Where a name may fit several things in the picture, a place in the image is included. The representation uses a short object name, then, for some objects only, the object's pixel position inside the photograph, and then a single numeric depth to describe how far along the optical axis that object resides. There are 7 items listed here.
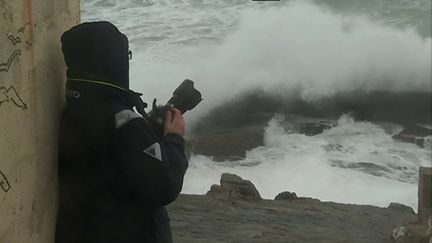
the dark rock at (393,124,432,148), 13.14
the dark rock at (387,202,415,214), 8.50
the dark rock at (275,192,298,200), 8.77
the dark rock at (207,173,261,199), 8.46
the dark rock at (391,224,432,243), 5.82
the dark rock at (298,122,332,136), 13.84
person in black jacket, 2.41
